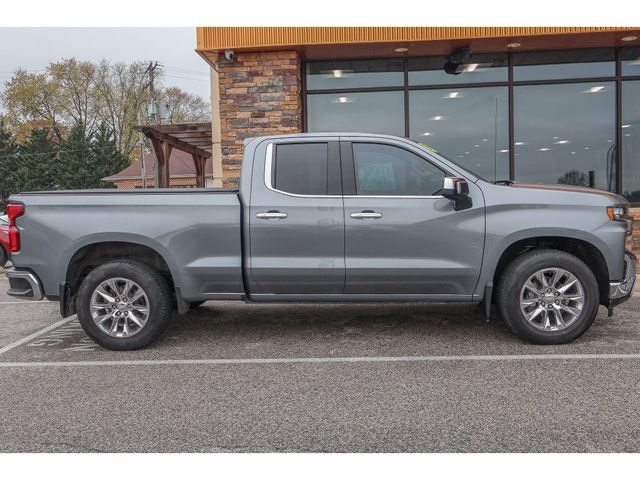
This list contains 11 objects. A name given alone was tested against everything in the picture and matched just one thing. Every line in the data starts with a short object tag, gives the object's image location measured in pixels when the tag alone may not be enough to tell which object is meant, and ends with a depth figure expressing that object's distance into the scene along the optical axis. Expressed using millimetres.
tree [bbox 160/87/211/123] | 54750
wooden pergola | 12919
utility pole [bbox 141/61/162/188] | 30753
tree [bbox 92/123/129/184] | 46125
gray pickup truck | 5125
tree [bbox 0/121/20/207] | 47969
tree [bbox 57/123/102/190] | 45031
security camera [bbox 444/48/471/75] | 10547
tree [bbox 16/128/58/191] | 45844
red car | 13797
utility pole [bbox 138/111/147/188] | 37738
